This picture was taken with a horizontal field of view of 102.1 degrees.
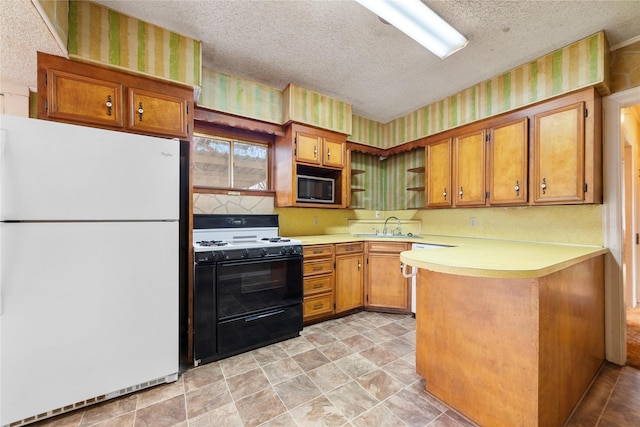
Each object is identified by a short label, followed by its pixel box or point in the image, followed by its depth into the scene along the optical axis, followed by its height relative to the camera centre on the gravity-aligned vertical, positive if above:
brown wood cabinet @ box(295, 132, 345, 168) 2.89 +0.75
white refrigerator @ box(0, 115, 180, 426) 1.37 -0.30
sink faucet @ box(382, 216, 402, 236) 3.59 -0.21
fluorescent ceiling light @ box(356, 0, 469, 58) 1.57 +1.27
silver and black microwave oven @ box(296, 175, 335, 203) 2.99 +0.30
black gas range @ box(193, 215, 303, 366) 2.01 -0.64
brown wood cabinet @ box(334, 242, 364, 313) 2.89 -0.72
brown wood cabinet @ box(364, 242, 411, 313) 2.97 -0.77
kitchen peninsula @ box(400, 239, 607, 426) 1.22 -0.65
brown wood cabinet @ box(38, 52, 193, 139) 1.68 +0.81
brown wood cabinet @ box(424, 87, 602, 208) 2.04 +0.53
